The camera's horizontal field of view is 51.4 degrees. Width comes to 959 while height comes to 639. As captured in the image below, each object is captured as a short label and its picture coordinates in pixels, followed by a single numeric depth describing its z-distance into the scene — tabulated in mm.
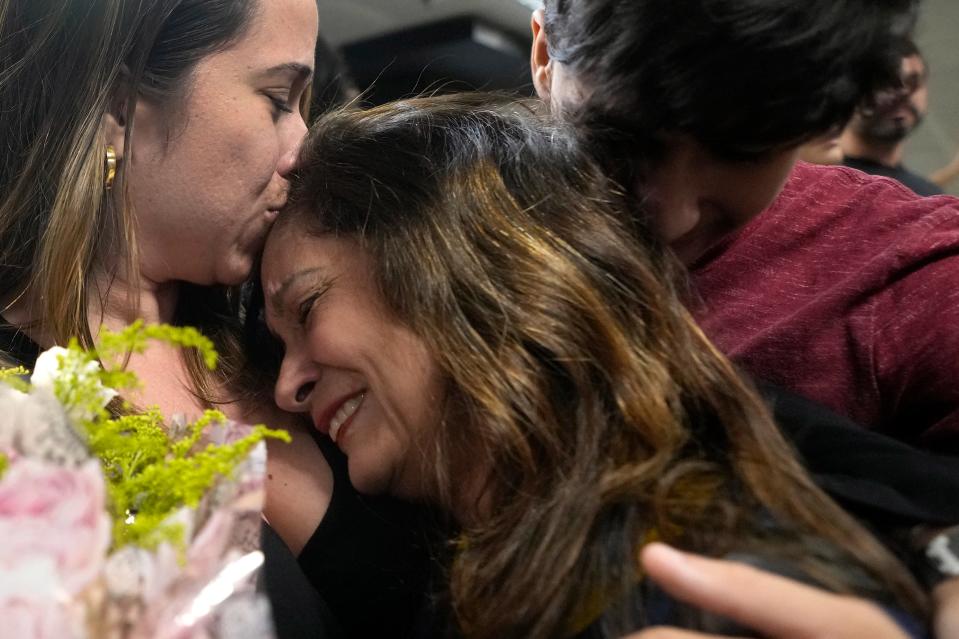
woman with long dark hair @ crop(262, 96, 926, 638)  855
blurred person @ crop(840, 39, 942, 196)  1722
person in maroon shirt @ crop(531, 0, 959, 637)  943
